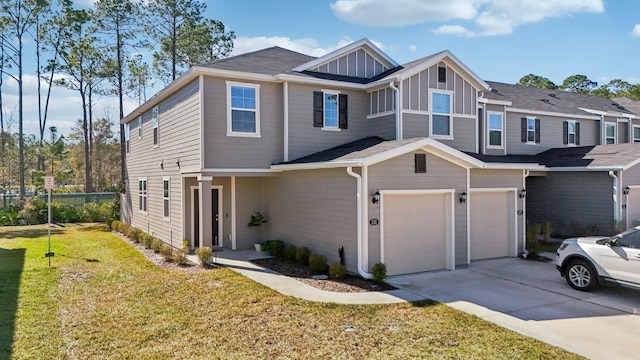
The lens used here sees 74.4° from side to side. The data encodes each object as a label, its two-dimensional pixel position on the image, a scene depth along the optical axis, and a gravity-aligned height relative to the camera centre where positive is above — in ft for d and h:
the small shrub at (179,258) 39.04 -7.33
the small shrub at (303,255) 38.29 -7.02
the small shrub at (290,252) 40.06 -7.08
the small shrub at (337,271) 32.63 -7.26
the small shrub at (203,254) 37.09 -6.64
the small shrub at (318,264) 35.14 -7.17
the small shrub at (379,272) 31.30 -7.06
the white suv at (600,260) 26.58 -5.71
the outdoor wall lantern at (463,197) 37.37 -1.81
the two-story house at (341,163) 34.37 +1.39
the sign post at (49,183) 41.02 -0.28
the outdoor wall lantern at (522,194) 43.29 -1.83
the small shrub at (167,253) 40.16 -7.12
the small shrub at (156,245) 44.52 -7.01
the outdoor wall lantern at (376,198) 32.65 -1.59
